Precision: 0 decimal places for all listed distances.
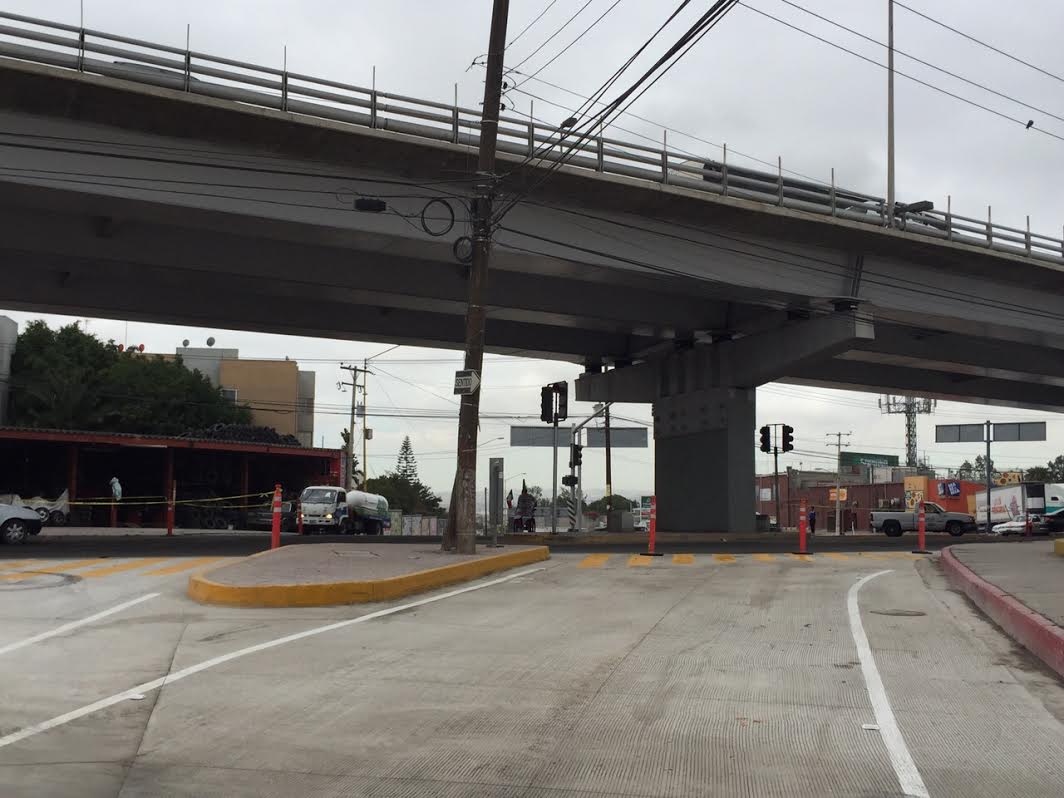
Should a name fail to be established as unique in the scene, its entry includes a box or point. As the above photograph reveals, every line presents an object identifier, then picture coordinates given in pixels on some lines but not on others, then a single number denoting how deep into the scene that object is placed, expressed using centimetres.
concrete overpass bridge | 2203
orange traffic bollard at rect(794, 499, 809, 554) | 2439
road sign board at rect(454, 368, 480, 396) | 1978
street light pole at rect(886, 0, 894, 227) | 3451
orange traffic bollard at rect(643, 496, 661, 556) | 2378
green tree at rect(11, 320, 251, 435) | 7069
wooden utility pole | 2002
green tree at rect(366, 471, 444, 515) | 13788
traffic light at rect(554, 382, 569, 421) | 3158
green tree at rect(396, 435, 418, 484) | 19250
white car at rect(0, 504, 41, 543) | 2653
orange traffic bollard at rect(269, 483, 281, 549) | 2008
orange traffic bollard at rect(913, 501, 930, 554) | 2608
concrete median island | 1377
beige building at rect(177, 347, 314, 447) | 9381
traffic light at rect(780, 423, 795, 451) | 4003
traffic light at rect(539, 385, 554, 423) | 3188
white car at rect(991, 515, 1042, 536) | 5321
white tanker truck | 4344
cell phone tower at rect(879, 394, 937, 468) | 12475
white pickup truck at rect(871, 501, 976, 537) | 5409
